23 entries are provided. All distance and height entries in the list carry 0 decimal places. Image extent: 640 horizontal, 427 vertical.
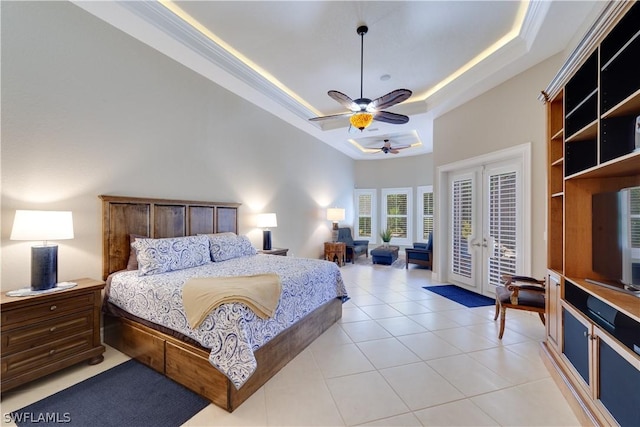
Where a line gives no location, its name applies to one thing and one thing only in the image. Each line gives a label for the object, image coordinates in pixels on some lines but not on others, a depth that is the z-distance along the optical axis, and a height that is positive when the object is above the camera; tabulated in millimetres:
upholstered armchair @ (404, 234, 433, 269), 6254 -947
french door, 3812 -130
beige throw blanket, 1878 -591
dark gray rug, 1729 -1336
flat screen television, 1729 -154
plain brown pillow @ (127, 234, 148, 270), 2861 -495
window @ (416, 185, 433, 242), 8336 +120
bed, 1829 -854
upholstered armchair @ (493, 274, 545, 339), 2791 -875
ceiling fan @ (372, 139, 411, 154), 6562 +1674
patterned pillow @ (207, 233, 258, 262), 3408 -428
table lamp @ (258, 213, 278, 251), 4625 -158
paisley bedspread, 1771 -752
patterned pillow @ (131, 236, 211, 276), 2633 -422
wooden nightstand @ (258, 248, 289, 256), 4489 -624
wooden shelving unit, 1454 +116
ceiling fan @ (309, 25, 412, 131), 2973 +1325
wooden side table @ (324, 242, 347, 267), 6680 -906
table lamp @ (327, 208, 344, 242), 6809 +33
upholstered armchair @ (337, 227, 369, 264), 7336 -819
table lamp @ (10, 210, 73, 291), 2051 -163
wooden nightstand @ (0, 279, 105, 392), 1906 -934
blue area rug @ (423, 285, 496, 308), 3998 -1301
